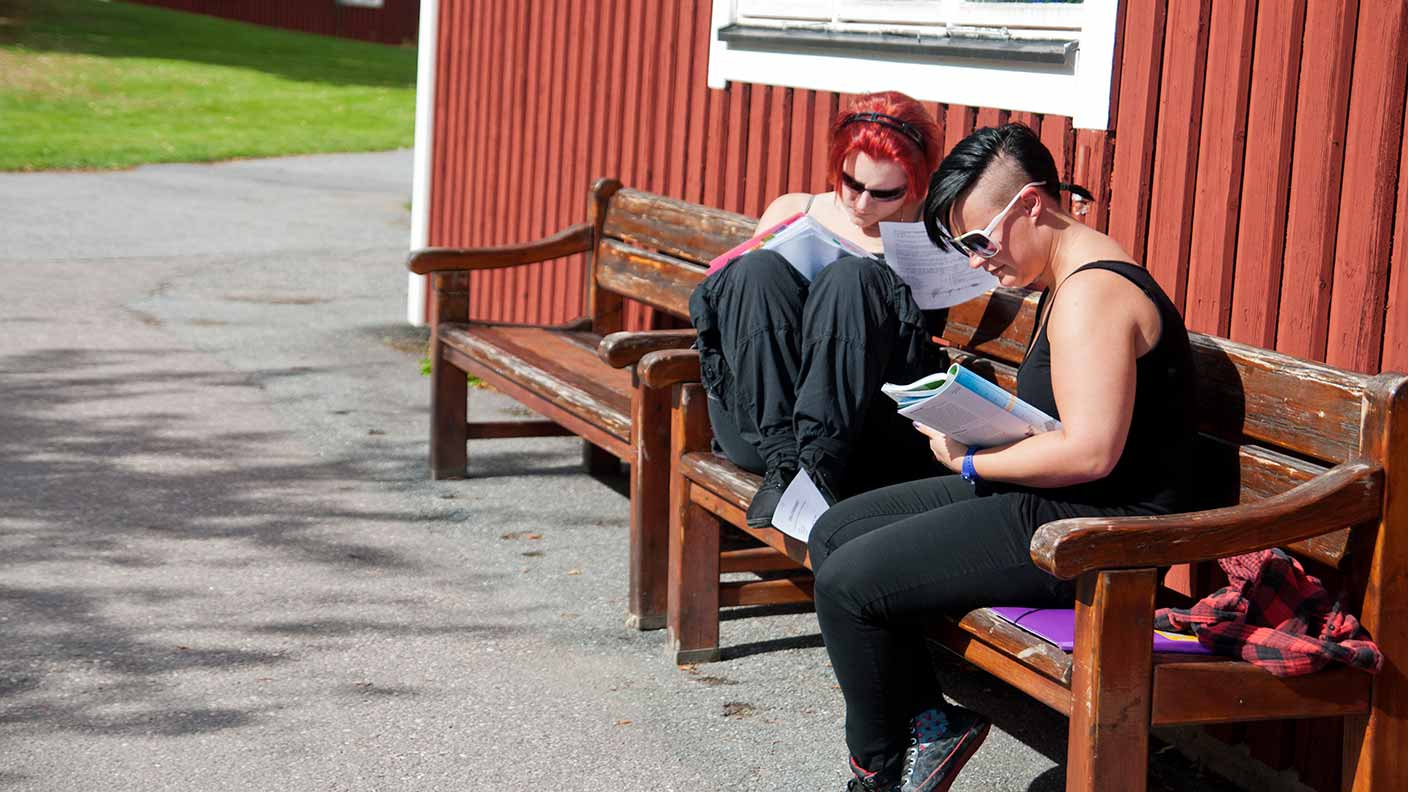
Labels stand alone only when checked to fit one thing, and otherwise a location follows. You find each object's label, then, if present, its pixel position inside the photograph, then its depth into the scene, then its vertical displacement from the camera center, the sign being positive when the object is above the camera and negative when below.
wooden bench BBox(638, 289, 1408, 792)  3.14 -0.76
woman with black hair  3.26 -0.64
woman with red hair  4.08 -0.54
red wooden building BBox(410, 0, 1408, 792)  3.83 +0.02
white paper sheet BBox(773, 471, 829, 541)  4.06 -0.90
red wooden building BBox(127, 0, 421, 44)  40.38 +1.62
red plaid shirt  3.28 -0.90
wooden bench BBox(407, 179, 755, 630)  5.05 -0.90
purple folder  3.31 -0.95
